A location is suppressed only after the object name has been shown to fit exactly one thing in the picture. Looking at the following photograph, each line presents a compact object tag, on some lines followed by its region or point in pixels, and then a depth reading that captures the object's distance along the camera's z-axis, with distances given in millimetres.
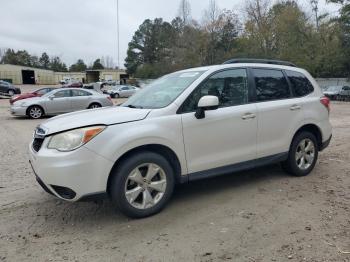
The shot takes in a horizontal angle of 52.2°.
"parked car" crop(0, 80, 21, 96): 34659
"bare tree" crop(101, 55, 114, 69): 123594
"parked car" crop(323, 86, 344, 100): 33375
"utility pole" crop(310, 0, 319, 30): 52250
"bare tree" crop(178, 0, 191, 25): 70938
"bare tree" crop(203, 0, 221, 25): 59175
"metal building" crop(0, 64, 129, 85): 79375
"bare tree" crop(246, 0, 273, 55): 52562
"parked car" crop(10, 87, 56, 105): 19898
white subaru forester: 3783
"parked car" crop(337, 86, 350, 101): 32781
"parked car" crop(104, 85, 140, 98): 37125
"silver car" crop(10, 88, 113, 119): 15586
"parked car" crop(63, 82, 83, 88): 44844
